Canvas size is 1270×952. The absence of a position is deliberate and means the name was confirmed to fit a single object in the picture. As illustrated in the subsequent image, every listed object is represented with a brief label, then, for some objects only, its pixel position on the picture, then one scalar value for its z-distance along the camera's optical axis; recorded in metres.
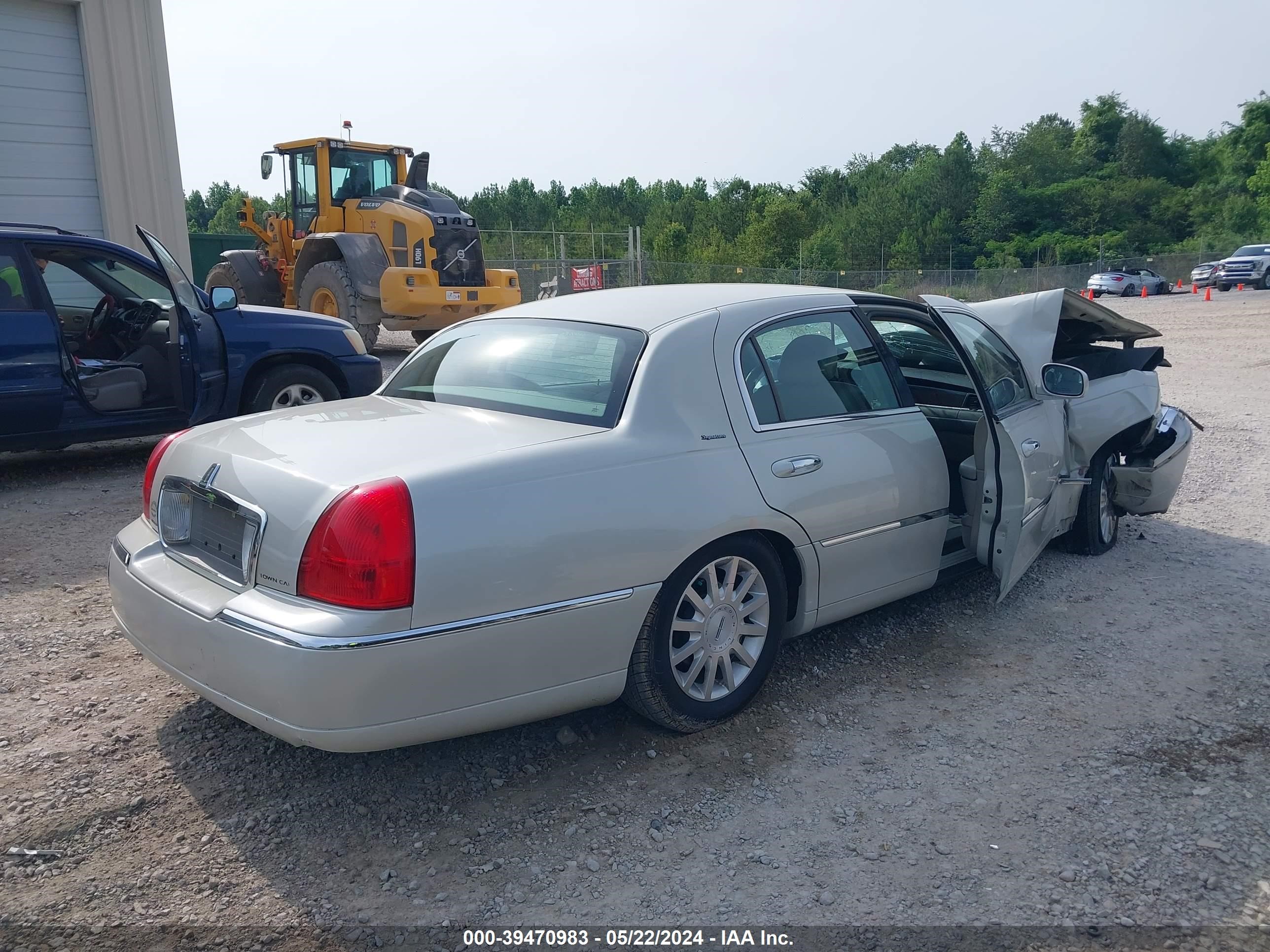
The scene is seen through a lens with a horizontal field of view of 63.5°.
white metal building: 11.25
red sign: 25.91
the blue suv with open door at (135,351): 6.61
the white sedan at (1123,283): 41.03
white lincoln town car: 2.84
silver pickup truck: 37.53
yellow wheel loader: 13.91
